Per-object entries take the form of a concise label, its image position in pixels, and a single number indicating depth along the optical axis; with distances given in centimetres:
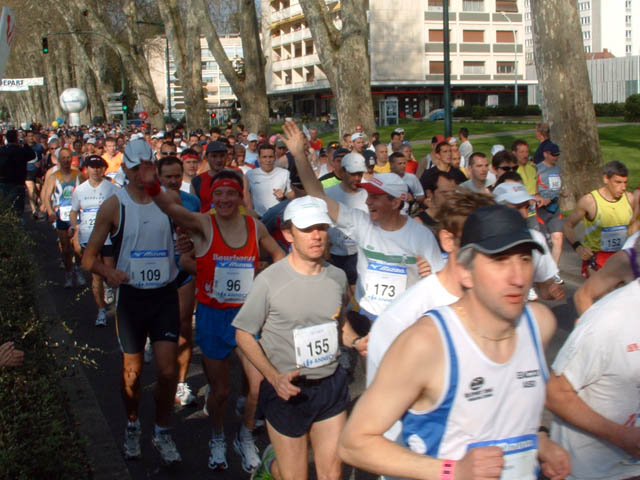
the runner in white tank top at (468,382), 235
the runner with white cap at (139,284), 536
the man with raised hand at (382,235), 525
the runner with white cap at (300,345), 414
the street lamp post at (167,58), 3701
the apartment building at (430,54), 7781
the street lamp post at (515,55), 7888
